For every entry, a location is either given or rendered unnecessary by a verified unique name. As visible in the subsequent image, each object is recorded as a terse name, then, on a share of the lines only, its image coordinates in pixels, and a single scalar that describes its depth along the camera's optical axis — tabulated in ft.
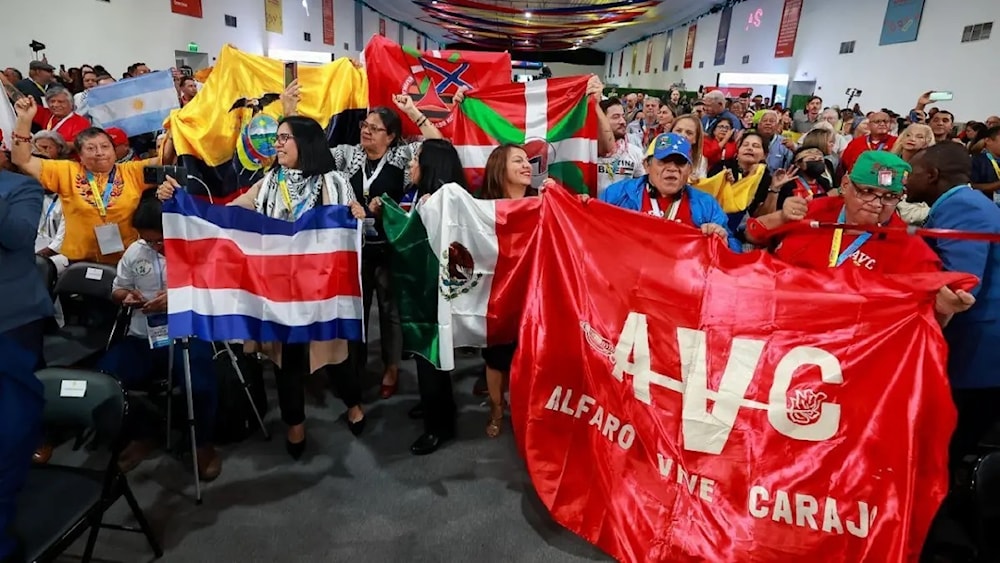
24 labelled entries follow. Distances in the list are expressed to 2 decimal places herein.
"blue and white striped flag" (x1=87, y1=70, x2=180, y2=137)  16.93
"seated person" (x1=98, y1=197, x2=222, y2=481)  9.19
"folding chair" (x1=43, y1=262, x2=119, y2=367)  10.46
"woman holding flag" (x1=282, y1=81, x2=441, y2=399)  11.68
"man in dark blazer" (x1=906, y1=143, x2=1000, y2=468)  7.27
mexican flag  9.39
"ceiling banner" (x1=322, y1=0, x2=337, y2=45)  68.69
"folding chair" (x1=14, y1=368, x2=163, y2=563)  6.43
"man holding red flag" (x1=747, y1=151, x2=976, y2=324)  7.18
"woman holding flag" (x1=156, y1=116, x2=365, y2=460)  9.59
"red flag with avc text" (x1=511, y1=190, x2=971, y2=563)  6.34
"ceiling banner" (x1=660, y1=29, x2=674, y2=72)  89.81
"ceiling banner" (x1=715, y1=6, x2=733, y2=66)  66.23
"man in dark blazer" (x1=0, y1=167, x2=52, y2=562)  5.77
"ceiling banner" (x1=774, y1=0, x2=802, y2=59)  51.75
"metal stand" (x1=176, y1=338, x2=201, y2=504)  8.60
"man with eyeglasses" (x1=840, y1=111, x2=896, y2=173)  19.20
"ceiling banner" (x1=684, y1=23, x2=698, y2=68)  78.28
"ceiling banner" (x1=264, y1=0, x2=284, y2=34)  54.44
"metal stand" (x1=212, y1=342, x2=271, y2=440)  10.19
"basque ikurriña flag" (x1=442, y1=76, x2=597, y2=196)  12.44
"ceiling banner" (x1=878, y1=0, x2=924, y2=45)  35.68
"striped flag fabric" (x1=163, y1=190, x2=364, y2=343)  8.45
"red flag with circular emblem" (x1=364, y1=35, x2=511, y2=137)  14.56
